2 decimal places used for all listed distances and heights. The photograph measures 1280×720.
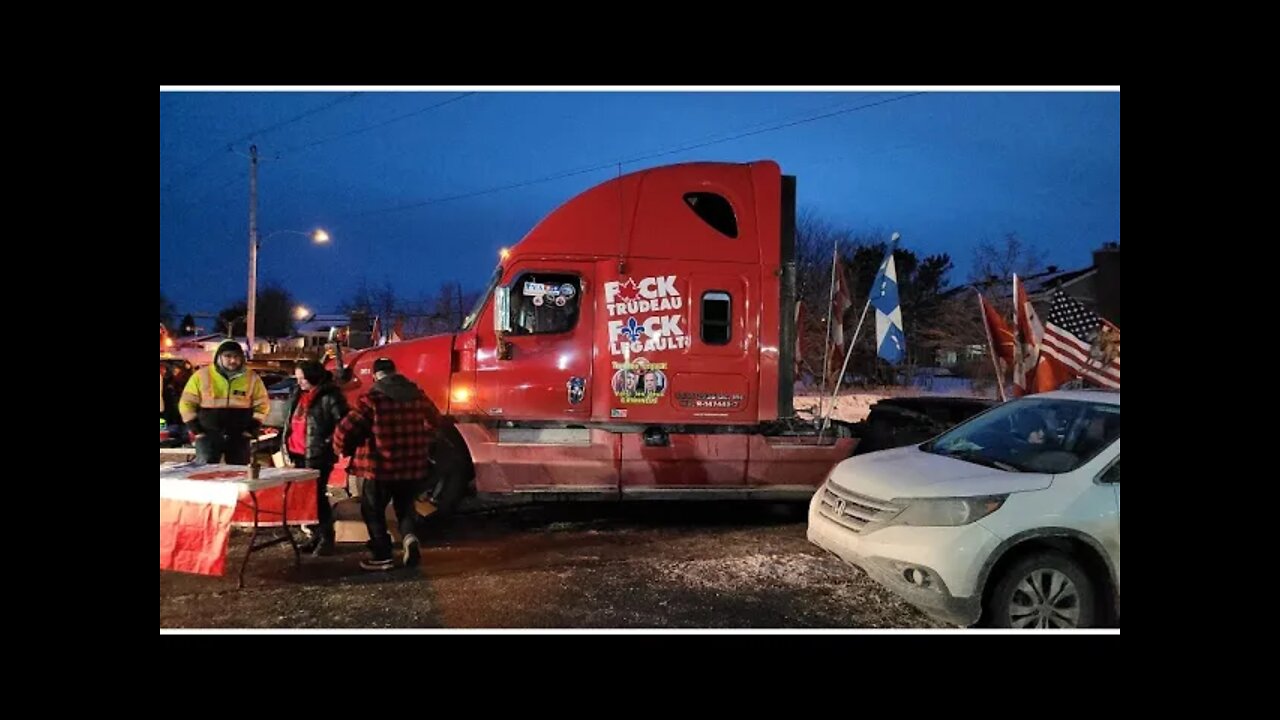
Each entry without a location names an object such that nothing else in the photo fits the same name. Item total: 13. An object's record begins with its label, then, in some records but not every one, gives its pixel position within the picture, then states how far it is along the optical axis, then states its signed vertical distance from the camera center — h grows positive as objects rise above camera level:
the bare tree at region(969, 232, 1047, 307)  19.30 +2.39
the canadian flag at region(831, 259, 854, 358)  7.53 +0.64
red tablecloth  4.56 -1.03
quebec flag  7.33 +0.54
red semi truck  6.05 +0.14
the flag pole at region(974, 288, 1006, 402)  7.56 +0.10
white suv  3.82 -0.98
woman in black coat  5.66 -0.57
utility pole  15.64 +2.53
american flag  6.59 +0.23
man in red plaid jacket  5.13 -0.65
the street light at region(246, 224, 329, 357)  15.64 +1.89
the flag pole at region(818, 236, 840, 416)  7.54 +0.75
